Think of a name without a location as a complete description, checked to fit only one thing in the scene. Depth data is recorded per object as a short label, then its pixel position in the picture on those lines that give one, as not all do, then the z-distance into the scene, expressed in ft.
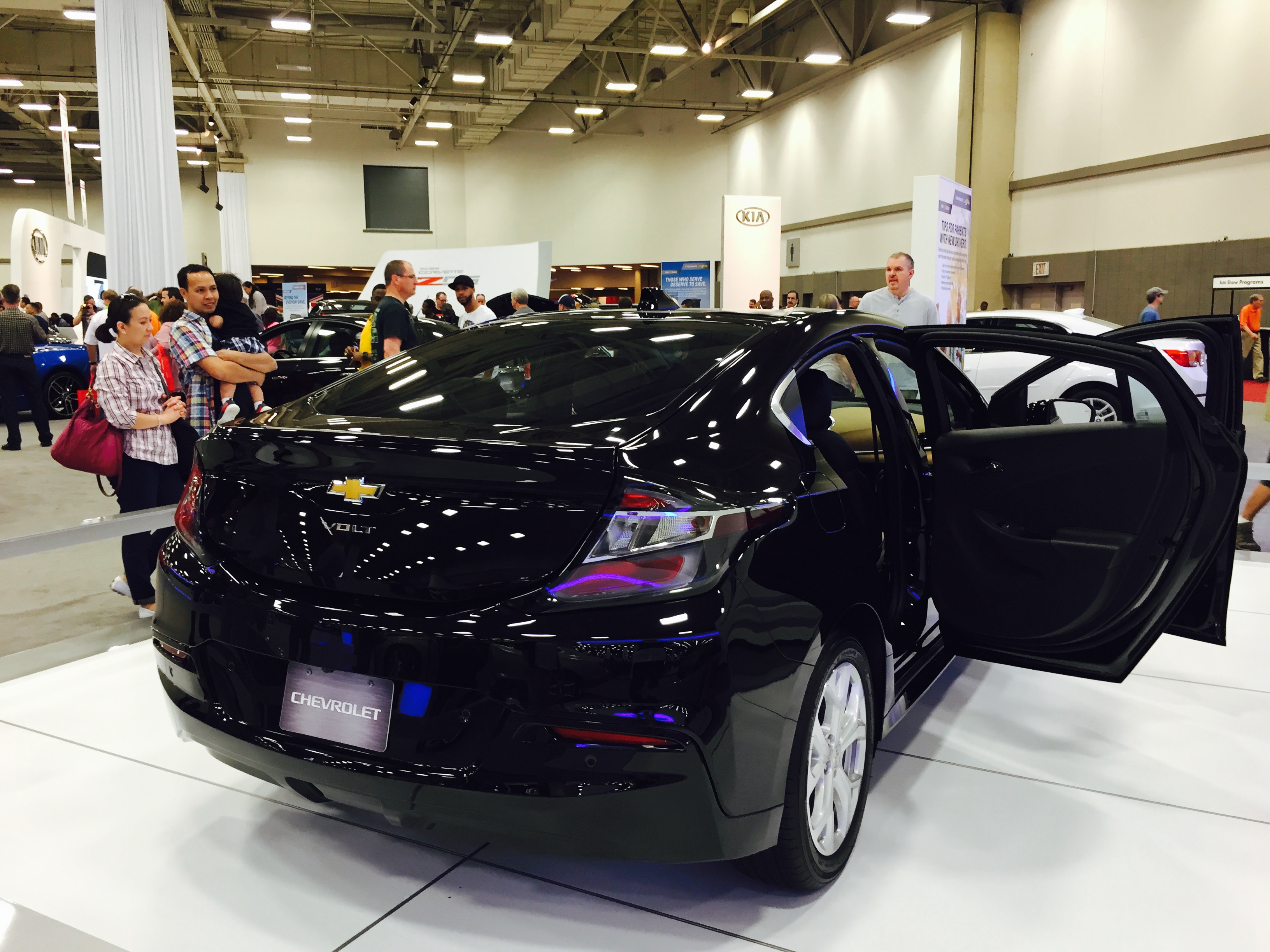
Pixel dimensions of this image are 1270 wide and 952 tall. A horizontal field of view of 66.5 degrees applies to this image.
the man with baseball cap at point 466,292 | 27.50
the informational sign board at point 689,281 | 67.92
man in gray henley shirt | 20.97
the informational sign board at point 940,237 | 30.45
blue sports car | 39.52
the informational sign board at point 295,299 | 69.31
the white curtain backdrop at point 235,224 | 75.97
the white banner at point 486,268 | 51.75
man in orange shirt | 39.76
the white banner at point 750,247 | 48.21
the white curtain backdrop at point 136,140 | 30.83
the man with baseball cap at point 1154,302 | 36.06
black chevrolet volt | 5.55
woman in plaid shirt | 13.10
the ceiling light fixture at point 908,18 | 53.16
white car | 26.43
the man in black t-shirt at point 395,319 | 18.03
